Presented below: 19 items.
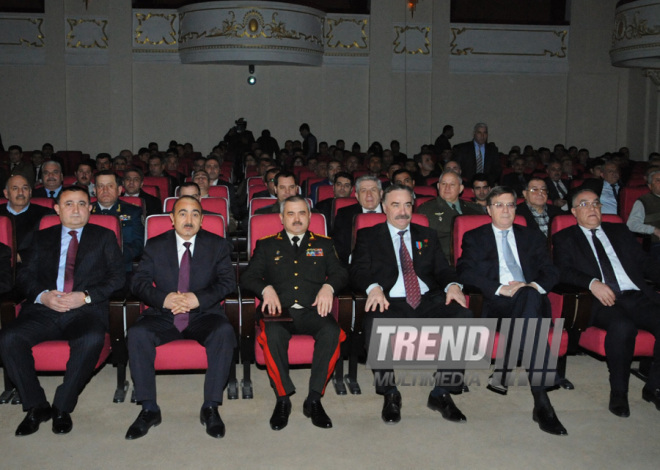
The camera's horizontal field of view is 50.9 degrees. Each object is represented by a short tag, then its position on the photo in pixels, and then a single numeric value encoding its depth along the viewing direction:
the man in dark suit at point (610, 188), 6.70
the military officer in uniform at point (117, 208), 4.54
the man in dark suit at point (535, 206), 4.65
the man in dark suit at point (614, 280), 3.39
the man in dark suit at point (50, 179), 5.47
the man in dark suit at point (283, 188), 4.93
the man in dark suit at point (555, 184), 6.86
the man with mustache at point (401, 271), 3.51
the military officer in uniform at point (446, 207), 4.61
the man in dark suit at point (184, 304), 3.17
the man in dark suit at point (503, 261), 3.60
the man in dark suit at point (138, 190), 5.34
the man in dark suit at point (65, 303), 3.13
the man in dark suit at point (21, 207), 4.27
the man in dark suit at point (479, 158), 7.51
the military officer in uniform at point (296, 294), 3.29
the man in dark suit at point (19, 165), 7.70
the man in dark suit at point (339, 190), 5.37
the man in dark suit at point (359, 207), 4.56
